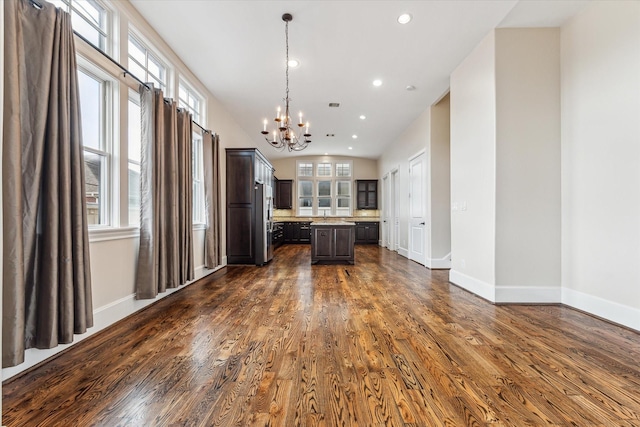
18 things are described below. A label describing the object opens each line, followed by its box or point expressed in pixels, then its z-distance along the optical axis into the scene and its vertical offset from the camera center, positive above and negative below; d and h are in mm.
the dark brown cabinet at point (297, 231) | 11375 -686
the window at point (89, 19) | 2524 +1693
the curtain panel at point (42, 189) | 1733 +163
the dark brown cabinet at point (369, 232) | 11141 -699
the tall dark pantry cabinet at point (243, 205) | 5906 +160
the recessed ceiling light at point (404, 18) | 3242 +2101
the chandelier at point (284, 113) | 3287 +2019
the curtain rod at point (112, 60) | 2394 +1384
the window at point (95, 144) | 2691 +645
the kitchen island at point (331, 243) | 6250 -617
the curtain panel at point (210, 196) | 4922 +283
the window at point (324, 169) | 11594 +1674
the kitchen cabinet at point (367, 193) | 11344 +722
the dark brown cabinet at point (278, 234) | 9546 -710
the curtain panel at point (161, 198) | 3186 +175
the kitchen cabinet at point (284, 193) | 11477 +760
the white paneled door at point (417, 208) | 6281 +102
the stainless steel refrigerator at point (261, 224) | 5941 -209
